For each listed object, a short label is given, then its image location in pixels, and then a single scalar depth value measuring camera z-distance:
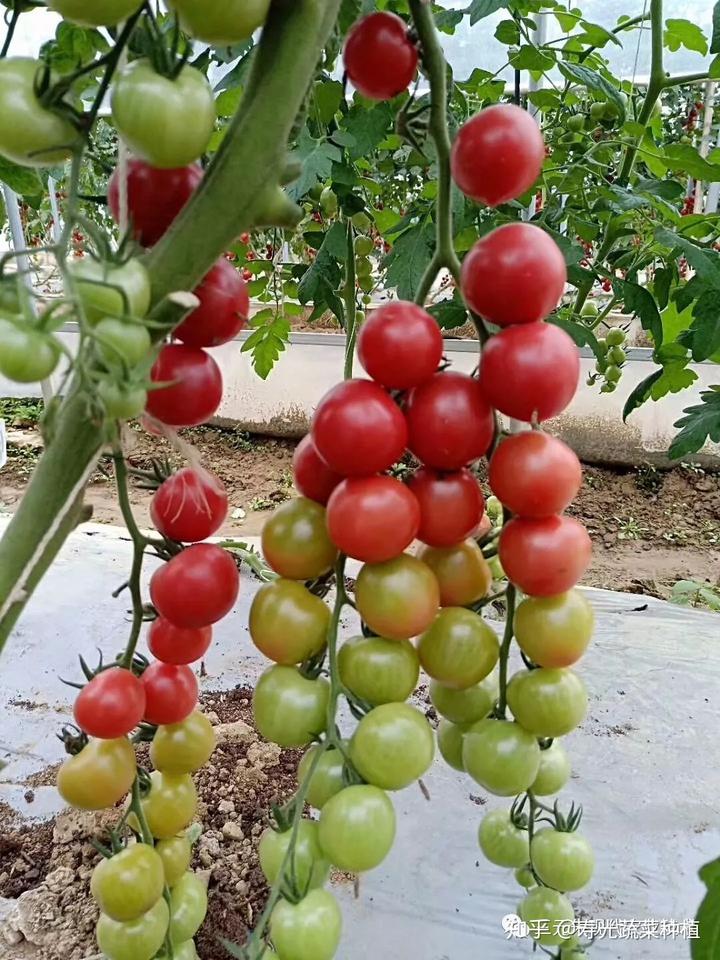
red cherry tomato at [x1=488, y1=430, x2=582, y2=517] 0.36
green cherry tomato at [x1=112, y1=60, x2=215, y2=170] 0.25
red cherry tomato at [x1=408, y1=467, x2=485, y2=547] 0.38
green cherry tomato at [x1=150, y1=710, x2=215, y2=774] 0.48
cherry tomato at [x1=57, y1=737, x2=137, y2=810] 0.42
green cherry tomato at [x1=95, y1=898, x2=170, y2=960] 0.46
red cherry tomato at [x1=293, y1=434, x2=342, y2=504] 0.42
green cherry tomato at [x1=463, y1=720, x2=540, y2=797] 0.42
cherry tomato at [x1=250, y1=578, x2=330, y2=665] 0.41
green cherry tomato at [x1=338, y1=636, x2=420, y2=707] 0.40
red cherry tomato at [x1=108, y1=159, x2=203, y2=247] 0.33
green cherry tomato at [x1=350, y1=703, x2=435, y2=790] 0.38
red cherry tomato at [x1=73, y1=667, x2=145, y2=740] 0.40
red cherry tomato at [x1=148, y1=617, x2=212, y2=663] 0.43
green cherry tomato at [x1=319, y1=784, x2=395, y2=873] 0.37
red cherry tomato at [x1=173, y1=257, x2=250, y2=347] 0.34
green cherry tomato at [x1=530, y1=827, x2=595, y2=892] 0.54
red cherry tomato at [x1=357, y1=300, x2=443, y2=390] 0.36
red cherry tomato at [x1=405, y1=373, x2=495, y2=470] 0.36
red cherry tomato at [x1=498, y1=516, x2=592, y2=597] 0.38
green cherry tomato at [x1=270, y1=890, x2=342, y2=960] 0.38
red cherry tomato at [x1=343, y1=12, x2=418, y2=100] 0.38
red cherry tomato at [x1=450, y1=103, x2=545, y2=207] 0.35
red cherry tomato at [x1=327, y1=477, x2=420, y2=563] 0.36
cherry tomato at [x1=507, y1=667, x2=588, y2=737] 0.43
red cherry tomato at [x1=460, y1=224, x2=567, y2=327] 0.35
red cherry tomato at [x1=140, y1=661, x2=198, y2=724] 0.46
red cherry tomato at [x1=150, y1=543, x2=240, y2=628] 0.39
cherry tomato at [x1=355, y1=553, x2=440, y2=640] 0.38
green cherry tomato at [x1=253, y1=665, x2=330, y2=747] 0.41
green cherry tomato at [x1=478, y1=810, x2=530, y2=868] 0.56
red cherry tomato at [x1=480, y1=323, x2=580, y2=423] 0.35
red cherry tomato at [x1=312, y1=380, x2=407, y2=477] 0.35
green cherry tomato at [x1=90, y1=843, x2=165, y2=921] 0.44
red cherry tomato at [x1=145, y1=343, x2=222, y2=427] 0.35
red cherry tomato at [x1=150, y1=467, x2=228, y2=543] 0.40
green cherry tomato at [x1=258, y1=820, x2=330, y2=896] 0.39
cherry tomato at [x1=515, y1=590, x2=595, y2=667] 0.41
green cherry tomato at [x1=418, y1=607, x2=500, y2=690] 0.40
